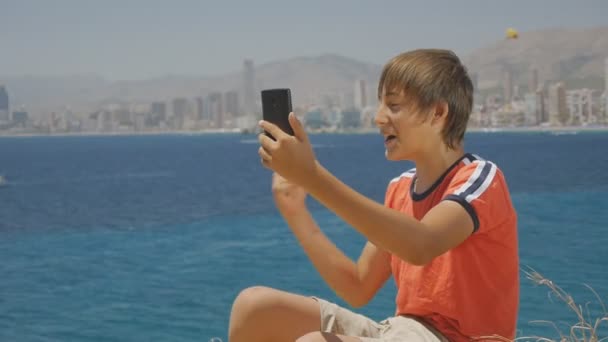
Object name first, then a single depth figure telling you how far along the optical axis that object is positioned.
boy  2.07
